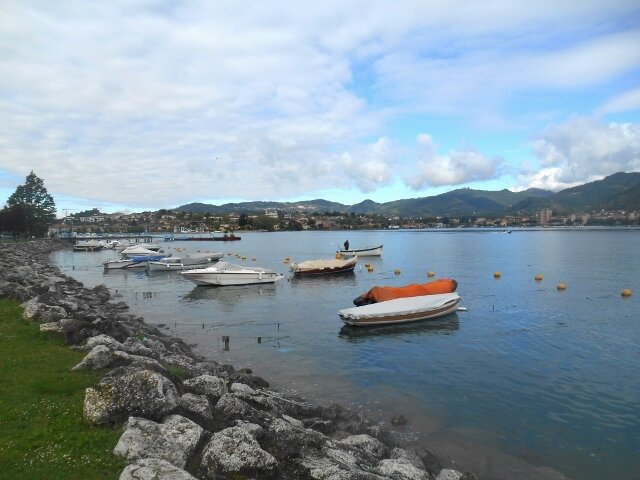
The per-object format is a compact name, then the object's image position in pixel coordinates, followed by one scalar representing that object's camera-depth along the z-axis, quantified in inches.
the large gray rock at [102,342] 496.2
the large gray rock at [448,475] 358.0
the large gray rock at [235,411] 365.1
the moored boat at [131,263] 2377.0
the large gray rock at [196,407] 352.2
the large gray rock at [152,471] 236.5
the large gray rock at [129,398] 312.0
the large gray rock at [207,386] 414.6
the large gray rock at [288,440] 313.1
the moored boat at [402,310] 973.2
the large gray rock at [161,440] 274.1
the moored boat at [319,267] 2007.9
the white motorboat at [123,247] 3310.0
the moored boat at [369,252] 3085.6
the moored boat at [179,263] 2261.3
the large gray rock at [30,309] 613.7
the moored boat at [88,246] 3912.4
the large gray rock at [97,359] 415.8
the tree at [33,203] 3962.1
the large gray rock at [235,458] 276.2
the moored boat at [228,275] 1664.6
